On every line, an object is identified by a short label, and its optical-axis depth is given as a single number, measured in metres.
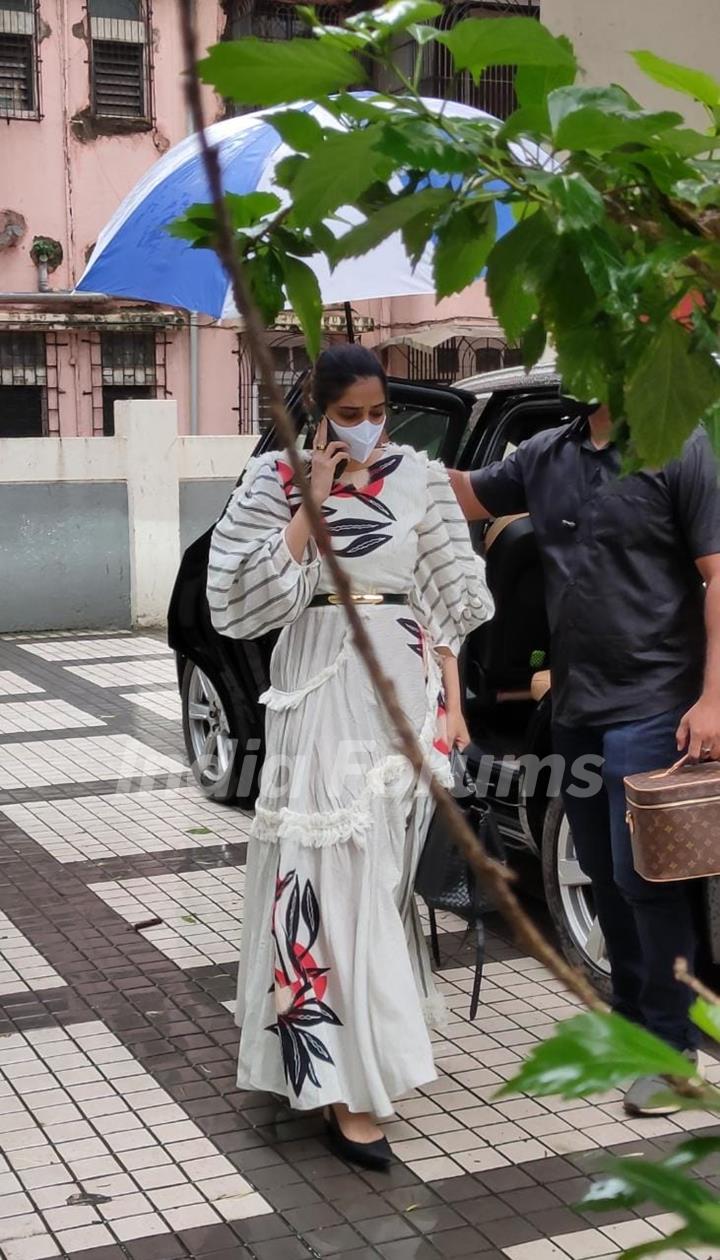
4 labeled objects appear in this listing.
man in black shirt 4.01
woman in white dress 3.90
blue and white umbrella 4.74
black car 5.05
